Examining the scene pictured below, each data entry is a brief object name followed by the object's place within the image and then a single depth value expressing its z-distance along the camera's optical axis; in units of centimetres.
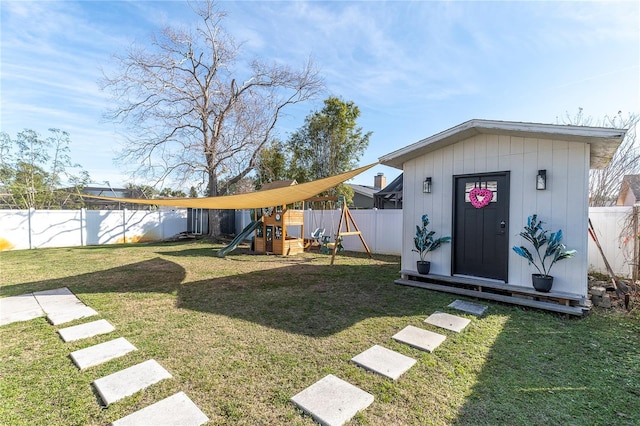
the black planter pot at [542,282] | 386
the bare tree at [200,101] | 1138
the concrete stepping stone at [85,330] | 302
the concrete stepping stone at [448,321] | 327
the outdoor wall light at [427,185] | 516
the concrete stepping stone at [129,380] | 204
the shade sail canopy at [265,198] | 546
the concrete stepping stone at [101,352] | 248
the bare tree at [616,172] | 1007
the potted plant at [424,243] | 503
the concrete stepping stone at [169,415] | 175
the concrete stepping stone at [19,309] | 356
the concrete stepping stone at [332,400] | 182
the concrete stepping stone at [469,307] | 376
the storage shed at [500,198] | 380
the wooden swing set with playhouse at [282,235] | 897
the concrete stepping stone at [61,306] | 356
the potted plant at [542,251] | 384
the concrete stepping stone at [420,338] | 280
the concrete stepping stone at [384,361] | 236
